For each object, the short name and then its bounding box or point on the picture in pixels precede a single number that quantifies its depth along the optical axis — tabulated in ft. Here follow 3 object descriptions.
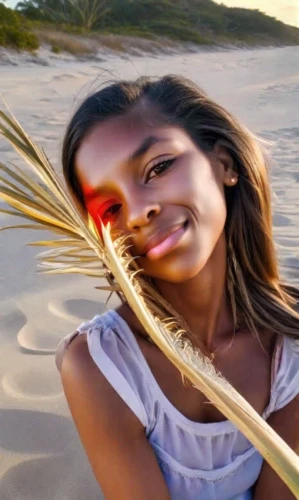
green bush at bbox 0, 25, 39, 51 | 40.11
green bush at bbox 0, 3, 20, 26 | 46.98
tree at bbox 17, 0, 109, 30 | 85.64
